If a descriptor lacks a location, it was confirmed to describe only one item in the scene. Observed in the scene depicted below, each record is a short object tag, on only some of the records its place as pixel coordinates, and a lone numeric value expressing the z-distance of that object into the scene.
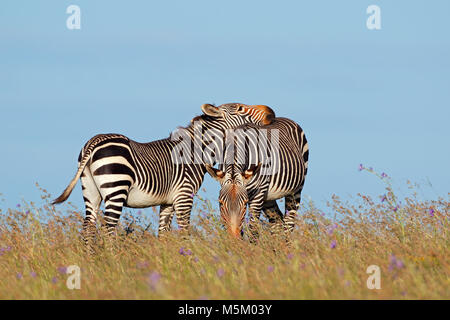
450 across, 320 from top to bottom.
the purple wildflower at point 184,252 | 17.84
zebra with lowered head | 21.16
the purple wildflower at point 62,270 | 15.86
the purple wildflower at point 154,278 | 11.56
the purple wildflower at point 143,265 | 16.72
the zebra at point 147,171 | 23.08
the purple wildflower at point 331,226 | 19.82
